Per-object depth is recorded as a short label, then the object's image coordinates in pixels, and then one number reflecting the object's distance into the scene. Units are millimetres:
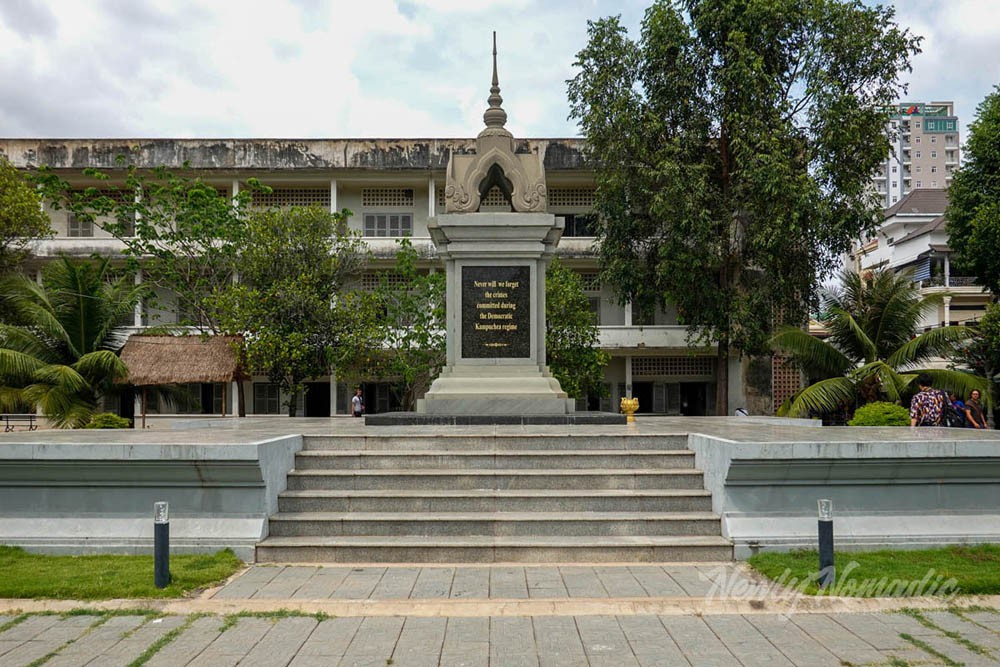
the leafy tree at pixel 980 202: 25719
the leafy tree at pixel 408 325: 23922
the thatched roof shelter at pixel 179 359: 22328
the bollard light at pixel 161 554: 6723
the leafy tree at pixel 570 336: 23547
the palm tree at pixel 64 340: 18828
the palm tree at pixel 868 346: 19203
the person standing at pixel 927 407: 14727
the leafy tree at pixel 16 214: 24562
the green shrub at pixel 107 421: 18422
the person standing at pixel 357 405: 28333
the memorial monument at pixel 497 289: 13039
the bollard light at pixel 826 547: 6695
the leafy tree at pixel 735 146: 22047
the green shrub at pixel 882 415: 15875
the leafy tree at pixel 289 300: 23844
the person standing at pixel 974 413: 16430
